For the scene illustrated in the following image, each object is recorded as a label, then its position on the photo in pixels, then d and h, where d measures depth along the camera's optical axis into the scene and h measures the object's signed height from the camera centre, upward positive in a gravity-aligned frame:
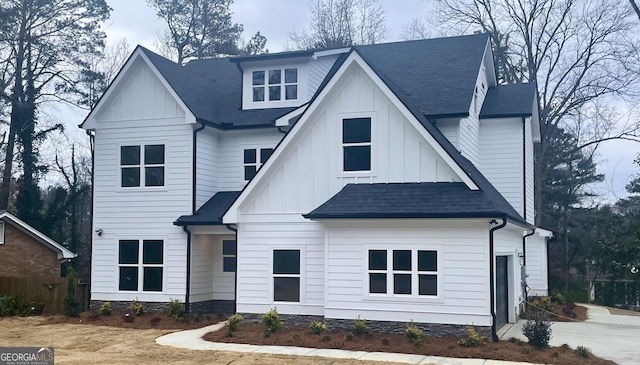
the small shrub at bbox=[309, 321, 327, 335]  15.73 -2.54
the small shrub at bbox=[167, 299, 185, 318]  19.30 -2.62
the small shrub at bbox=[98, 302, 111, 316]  19.97 -2.73
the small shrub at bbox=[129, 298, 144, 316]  19.78 -2.64
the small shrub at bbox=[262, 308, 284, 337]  16.02 -2.48
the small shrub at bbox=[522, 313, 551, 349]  14.08 -2.39
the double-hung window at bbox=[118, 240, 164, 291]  20.45 -1.38
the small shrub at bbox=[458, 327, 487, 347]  14.26 -2.56
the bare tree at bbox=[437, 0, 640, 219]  33.03 +8.92
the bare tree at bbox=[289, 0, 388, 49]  43.47 +13.15
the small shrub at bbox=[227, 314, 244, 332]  16.39 -2.54
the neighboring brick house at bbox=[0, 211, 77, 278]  24.06 -1.18
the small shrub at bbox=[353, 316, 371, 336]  15.32 -2.49
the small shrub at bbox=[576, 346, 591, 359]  13.27 -2.62
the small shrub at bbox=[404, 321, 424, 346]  14.43 -2.50
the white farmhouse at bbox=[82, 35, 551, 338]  15.51 +0.98
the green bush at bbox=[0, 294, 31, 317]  20.99 -2.80
